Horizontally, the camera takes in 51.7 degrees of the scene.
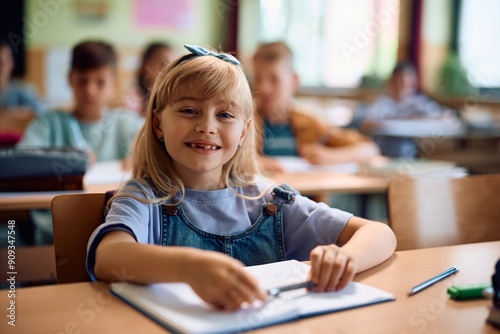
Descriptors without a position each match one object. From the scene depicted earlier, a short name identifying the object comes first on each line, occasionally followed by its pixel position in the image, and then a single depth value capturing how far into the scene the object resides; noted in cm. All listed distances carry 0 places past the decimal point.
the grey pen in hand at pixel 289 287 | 75
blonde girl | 110
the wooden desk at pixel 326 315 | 68
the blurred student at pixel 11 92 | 497
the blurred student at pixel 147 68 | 334
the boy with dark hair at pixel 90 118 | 252
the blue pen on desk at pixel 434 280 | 82
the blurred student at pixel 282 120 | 268
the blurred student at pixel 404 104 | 465
